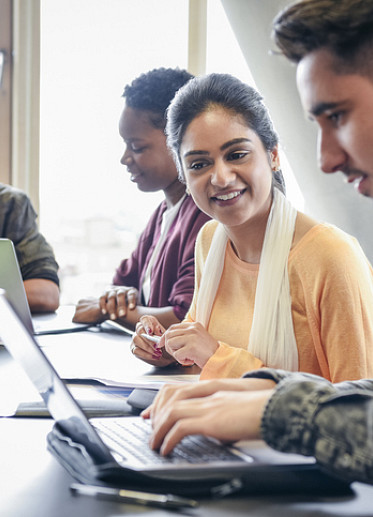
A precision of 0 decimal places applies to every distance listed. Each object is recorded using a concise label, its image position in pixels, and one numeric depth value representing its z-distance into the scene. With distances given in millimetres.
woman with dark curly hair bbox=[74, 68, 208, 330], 1908
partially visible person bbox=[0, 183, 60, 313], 2211
